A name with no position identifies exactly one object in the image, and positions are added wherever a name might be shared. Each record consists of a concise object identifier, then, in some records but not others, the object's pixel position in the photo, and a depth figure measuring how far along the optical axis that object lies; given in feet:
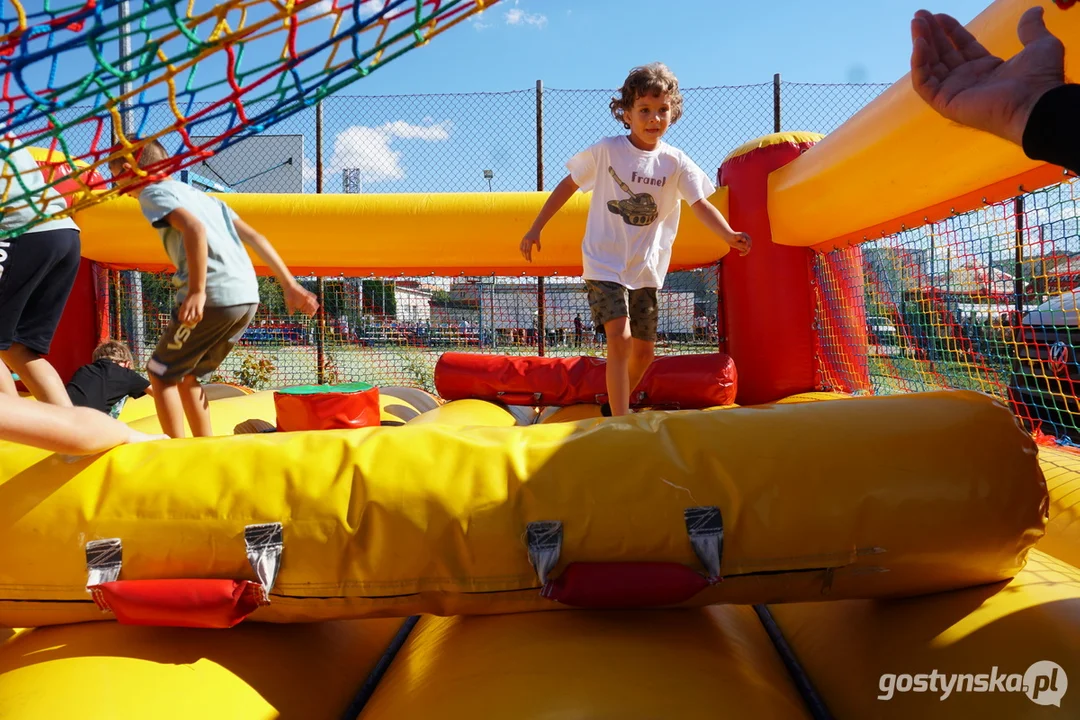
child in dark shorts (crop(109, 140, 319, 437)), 6.15
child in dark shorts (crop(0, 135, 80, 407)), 6.47
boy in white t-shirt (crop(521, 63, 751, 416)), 8.09
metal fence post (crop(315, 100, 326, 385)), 16.61
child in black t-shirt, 10.02
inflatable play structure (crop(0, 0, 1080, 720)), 3.28
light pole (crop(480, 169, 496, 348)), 16.60
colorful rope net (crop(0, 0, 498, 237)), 3.10
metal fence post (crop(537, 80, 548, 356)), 16.21
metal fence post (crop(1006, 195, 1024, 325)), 7.76
